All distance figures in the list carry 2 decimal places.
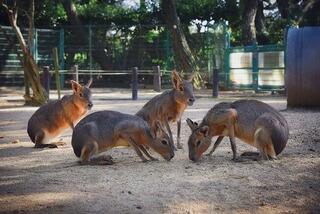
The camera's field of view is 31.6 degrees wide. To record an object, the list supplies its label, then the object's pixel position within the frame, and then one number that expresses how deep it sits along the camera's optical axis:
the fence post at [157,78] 19.85
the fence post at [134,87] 16.95
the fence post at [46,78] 15.65
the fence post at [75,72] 18.92
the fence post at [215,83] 17.72
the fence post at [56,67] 14.19
